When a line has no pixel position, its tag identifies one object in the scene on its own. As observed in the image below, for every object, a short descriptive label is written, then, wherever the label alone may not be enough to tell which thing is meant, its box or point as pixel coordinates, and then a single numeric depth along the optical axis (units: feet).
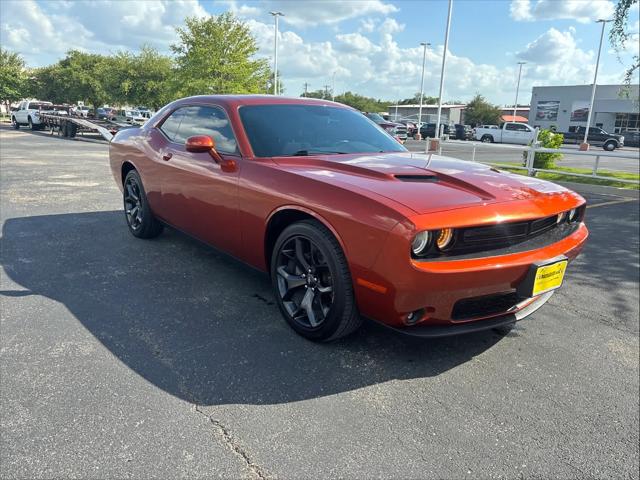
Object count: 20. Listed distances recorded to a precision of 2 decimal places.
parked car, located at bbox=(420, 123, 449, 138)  134.92
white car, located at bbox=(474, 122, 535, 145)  118.11
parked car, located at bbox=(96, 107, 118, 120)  120.84
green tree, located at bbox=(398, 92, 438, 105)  384.02
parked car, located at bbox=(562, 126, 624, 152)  122.21
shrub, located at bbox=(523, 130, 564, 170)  40.96
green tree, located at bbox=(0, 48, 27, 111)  147.23
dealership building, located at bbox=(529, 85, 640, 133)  168.25
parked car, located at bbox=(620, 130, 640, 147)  136.77
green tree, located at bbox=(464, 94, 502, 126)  230.27
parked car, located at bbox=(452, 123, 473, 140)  134.31
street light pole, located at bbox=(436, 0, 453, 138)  94.73
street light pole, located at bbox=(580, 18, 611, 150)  121.90
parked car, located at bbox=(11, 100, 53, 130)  94.43
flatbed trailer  56.94
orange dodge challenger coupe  7.81
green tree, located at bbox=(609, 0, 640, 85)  25.80
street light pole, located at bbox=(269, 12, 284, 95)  118.09
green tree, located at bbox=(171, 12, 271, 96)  79.77
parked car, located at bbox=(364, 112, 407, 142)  95.41
